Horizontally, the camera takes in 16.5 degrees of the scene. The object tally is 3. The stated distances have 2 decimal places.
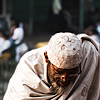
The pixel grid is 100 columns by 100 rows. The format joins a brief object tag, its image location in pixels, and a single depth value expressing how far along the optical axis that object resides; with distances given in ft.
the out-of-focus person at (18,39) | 37.85
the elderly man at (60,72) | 9.02
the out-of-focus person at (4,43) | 36.50
